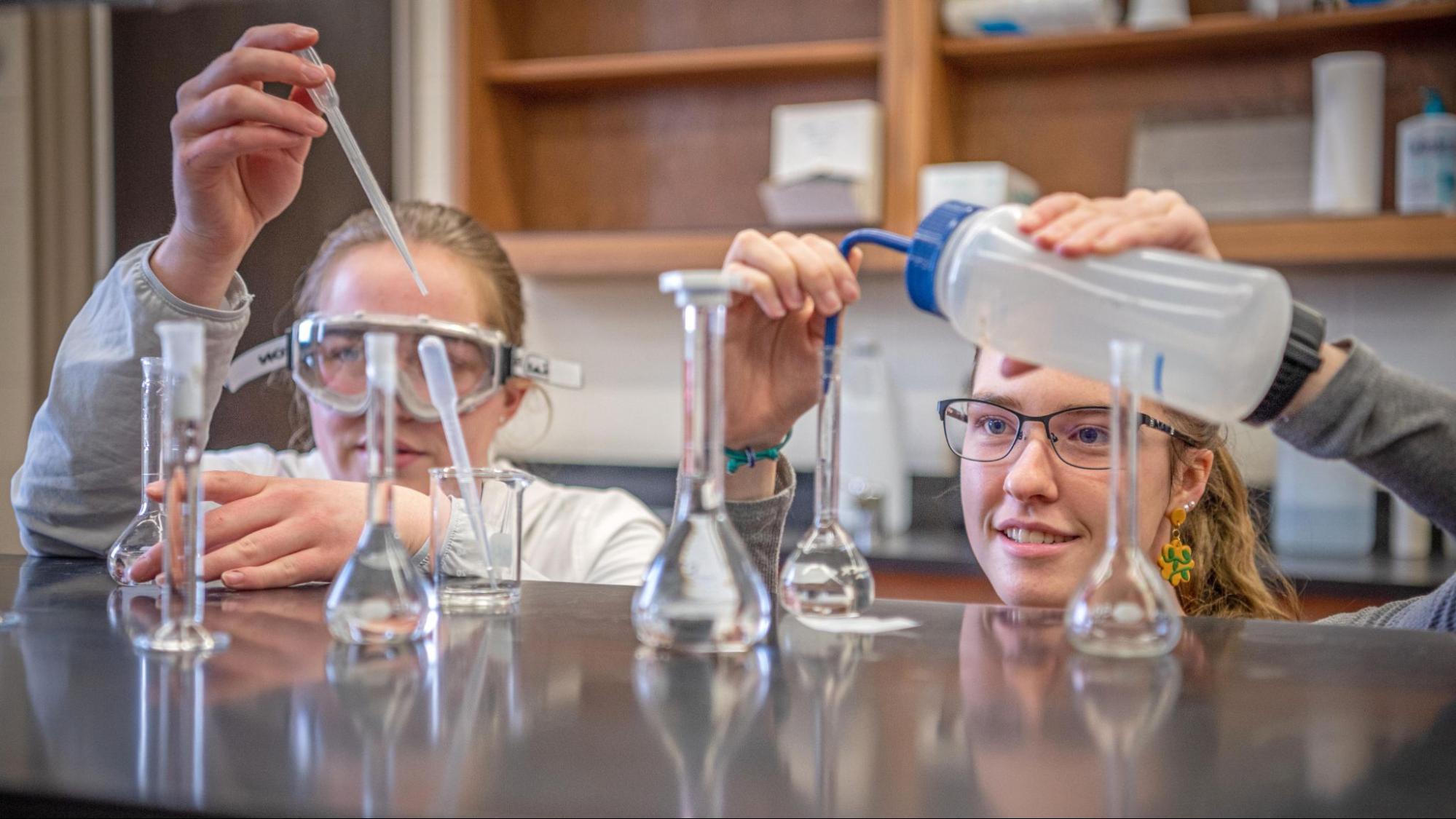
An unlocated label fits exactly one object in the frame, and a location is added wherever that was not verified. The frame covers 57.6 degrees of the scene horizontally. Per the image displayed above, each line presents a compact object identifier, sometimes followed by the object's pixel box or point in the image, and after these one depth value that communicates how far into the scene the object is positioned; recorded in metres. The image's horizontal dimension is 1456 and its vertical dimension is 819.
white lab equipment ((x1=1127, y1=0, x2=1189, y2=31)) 2.52
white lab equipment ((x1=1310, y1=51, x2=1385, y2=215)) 2.41
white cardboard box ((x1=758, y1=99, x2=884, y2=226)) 2.62
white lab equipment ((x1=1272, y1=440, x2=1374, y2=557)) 2.45
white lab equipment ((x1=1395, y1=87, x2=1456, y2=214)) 2.32
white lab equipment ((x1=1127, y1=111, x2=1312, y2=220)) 2.59
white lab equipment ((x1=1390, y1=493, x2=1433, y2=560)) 2.41
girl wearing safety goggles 0.90
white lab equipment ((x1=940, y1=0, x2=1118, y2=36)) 2.53
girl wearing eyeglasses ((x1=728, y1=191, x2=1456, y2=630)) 0.90
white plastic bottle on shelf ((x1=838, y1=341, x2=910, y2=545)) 2.72
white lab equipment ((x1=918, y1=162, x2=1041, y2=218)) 2.51
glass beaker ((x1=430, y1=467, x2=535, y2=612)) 0.84
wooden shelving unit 2.51
